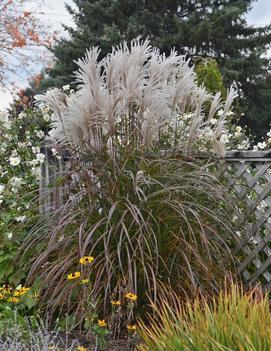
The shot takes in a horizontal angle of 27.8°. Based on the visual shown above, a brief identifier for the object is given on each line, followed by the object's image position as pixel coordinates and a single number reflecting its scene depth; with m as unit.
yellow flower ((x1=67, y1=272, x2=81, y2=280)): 2.92
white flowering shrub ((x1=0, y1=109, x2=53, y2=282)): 4.10
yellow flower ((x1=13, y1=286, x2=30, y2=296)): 3.08
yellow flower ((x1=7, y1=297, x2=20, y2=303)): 3.31
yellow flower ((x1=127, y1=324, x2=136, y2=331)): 2.85
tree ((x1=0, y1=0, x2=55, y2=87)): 10.91
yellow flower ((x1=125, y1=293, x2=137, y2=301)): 2.85
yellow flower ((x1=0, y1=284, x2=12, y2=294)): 3.43
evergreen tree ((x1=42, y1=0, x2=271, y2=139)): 16.88
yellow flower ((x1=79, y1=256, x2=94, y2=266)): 2.96
